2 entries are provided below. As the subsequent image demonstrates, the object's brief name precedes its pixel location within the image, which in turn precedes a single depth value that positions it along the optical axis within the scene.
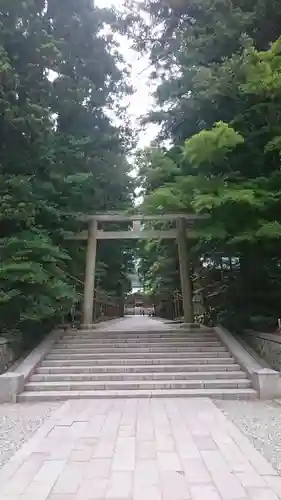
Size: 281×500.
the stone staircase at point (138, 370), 7.22
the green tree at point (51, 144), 8.68
